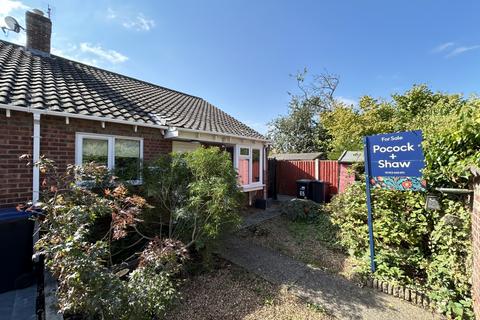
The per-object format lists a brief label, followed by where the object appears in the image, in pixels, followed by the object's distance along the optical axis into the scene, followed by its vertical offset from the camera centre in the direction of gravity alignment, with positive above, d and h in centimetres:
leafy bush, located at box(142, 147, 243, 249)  436 -67
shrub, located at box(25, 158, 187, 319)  222 -120
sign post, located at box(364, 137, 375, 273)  447 -92
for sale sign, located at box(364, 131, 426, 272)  404 +1
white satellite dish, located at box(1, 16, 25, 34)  800 +487
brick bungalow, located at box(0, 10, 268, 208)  463 +103
